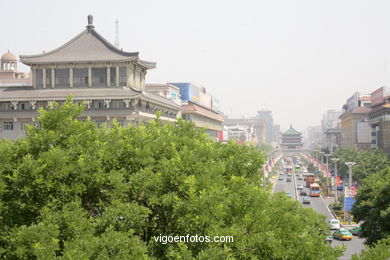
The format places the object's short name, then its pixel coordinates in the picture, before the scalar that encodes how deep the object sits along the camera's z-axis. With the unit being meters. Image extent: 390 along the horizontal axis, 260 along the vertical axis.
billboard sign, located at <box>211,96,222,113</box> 151.75
